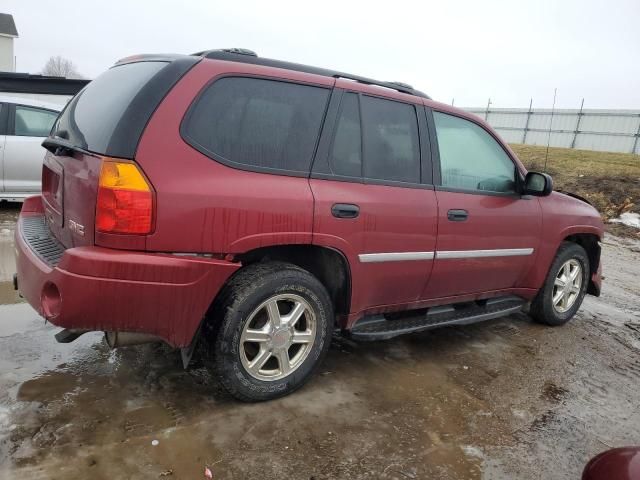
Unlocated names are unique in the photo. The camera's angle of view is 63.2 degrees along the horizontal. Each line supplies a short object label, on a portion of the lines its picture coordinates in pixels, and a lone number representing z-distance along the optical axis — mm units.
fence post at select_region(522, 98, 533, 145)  24547
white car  7090
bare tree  79562
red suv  2422
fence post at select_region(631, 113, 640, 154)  20234
